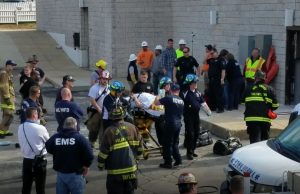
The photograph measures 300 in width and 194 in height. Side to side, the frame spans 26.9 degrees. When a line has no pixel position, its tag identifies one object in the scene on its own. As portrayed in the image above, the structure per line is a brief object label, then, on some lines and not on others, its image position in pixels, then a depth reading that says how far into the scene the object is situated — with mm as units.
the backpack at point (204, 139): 13135
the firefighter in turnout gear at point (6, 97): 13820
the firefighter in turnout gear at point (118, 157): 7867
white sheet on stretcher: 11891
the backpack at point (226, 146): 12344
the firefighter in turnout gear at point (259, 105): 10984
